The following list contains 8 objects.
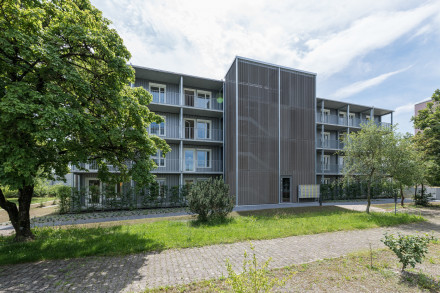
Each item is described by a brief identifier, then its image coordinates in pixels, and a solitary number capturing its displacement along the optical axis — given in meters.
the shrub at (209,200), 8.96
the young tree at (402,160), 10.95
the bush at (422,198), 15.43
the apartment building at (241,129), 15.38
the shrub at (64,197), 12.12
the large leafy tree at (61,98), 4.91
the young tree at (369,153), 11.16
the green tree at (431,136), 14.95
